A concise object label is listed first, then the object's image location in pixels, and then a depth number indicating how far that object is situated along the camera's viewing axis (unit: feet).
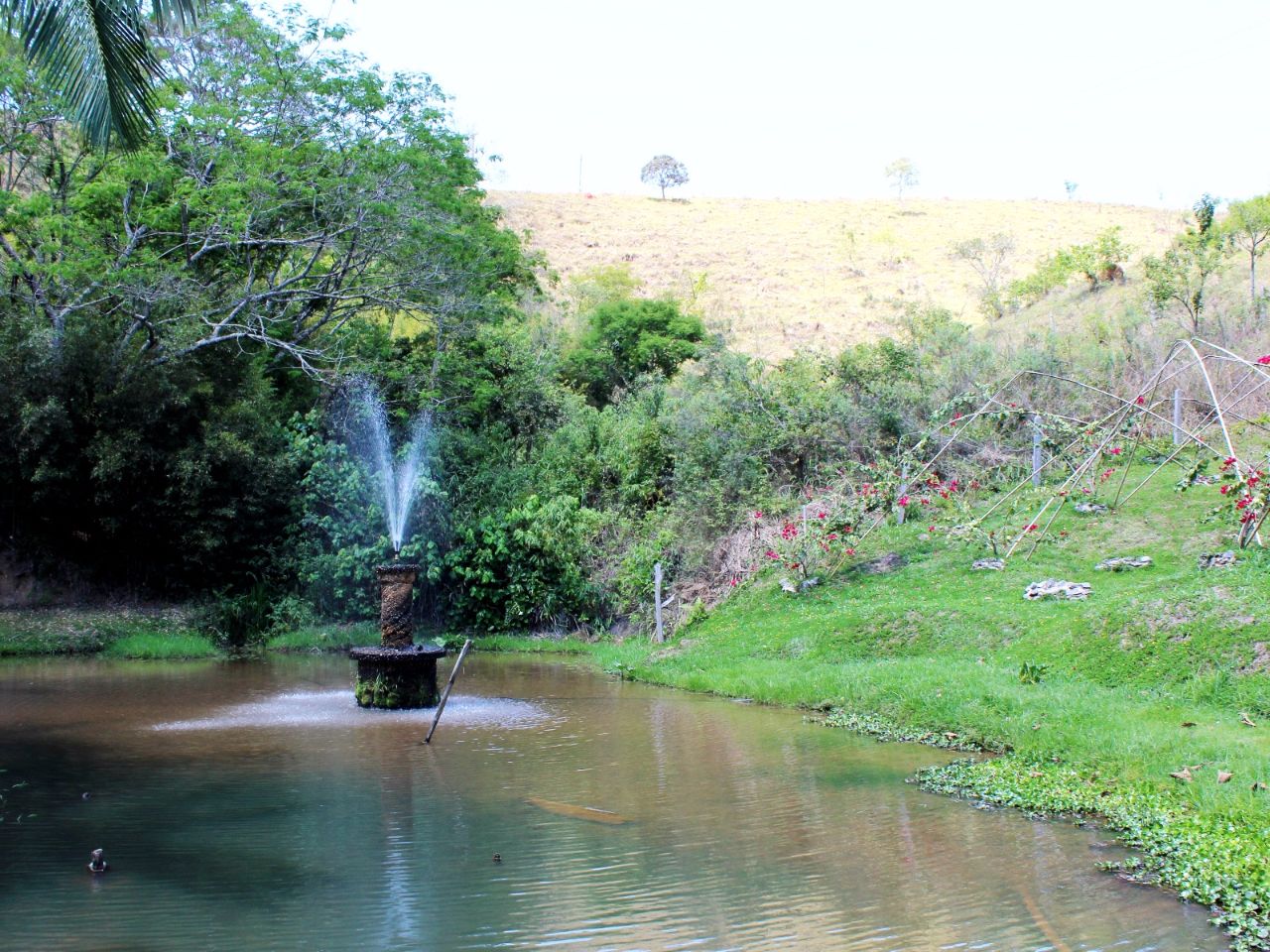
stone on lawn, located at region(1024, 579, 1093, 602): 59.00
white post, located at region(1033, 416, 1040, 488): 77.10
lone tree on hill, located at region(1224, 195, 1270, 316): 118.62
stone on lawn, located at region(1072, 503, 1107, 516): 72.90
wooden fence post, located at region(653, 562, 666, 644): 74.79
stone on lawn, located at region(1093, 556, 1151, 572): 62.80
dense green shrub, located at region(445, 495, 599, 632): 86.38
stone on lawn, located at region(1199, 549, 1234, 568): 56.18
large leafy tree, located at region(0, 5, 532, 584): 78.95
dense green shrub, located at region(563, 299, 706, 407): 131.13
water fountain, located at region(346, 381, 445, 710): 52.21
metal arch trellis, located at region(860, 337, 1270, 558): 51.98
